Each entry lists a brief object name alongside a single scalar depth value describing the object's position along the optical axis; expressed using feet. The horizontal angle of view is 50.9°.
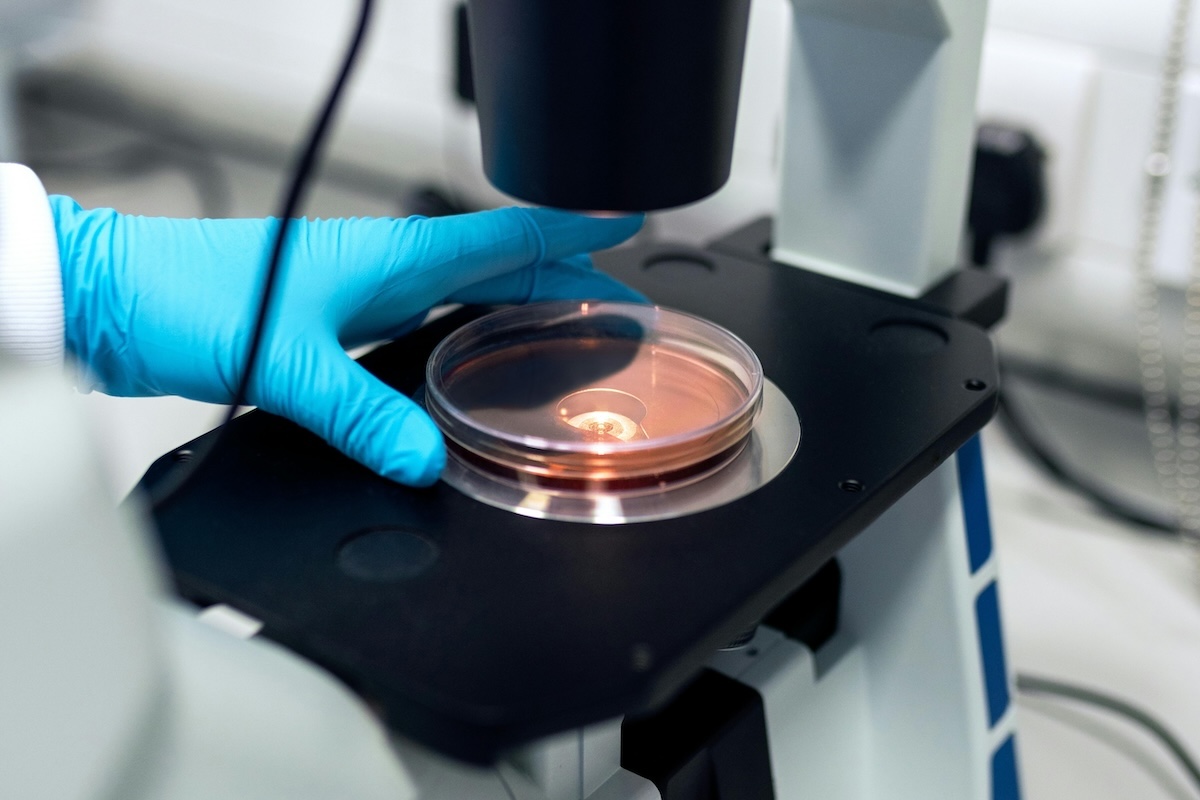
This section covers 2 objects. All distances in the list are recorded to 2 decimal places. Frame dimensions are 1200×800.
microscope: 1.73
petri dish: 2.03
